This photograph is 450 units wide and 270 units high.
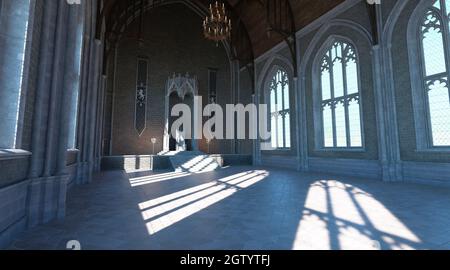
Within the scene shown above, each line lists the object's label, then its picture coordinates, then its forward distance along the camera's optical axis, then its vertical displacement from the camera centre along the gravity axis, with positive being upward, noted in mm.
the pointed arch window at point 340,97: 8234 +2065
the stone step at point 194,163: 10461 -548
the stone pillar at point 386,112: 6746 +1213
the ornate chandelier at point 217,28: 8088 +4533
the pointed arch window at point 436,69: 5938 +2205
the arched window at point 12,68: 2398 +894
